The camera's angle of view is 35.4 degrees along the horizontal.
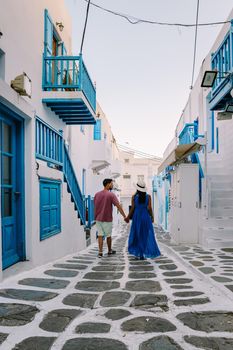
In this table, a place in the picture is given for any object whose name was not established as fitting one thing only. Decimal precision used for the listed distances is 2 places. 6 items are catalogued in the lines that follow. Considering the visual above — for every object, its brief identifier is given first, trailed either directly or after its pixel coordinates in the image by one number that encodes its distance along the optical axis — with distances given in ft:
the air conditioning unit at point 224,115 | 26.83
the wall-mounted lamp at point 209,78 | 23.72
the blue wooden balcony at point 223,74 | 22.61
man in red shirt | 24.18
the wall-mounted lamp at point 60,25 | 30.60
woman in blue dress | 21.97
